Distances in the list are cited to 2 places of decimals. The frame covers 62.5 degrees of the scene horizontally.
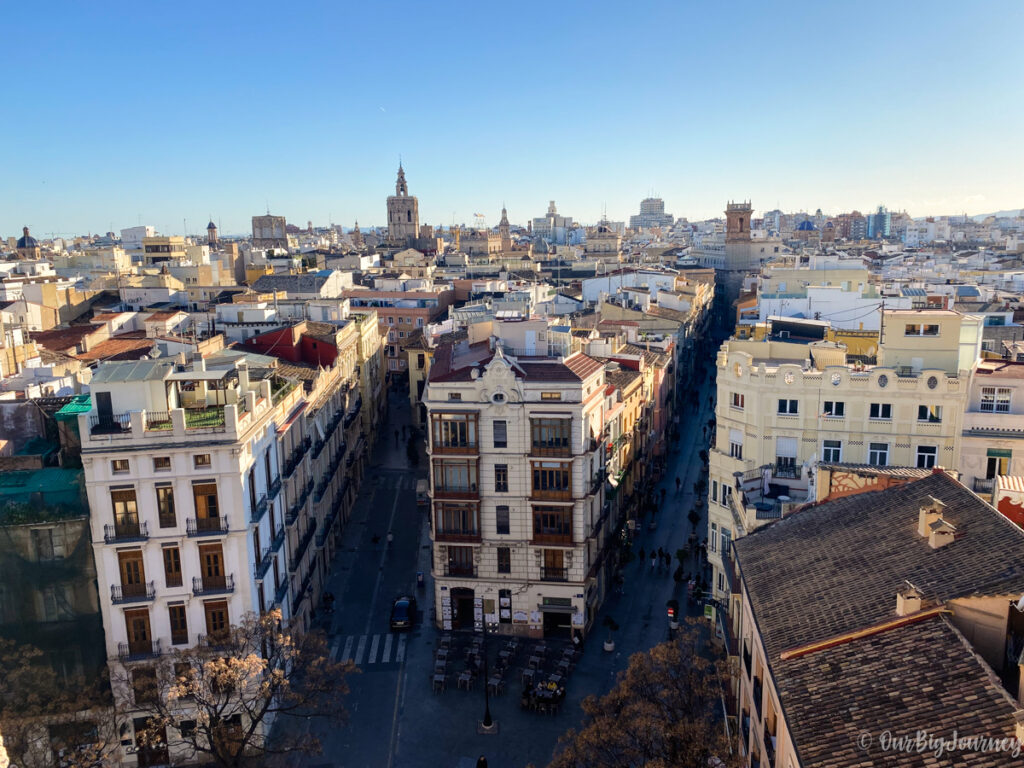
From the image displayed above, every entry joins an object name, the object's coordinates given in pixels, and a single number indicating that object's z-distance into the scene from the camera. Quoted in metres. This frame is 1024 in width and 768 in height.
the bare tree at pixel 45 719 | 32.19
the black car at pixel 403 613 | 49.56
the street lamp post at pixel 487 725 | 40.34
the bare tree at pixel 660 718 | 26.77
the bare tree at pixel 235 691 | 33.62
